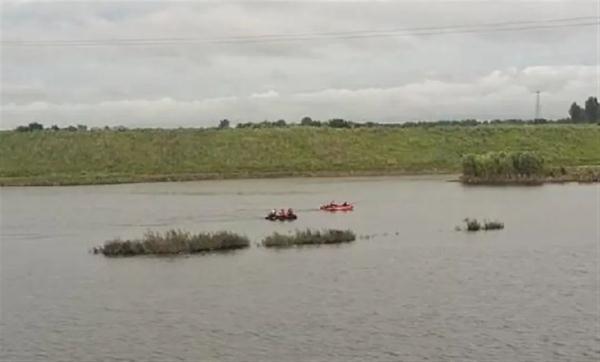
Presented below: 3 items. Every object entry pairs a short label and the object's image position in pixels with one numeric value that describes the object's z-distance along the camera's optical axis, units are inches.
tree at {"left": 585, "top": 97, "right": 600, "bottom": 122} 7104.8
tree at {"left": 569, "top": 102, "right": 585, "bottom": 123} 7219.5
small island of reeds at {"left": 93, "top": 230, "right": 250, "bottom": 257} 1523.1
